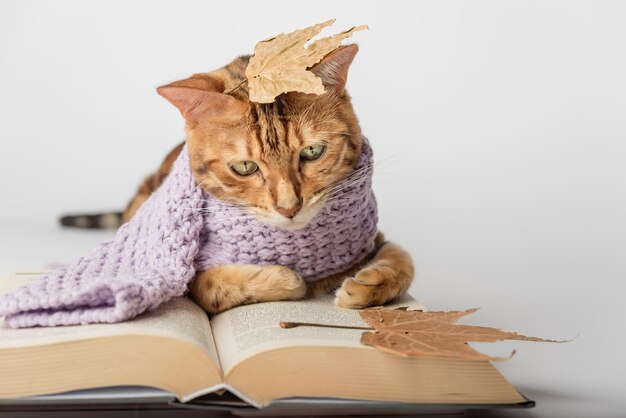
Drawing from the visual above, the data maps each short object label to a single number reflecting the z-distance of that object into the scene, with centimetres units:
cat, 65
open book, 55
